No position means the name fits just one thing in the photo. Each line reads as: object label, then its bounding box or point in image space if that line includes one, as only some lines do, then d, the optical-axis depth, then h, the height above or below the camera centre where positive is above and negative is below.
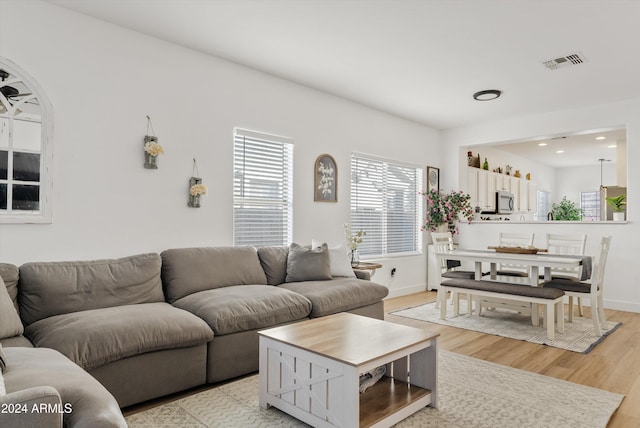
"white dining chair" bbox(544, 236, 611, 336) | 3.88 -0.68
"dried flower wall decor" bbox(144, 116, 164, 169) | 3.40 +0.57
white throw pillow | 4.25 -0.48
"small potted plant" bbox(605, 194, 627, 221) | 5.66 +0.23
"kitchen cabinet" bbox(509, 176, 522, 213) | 8.48 +0.60
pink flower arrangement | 6.52 +0.16
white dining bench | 3.73 -0.75
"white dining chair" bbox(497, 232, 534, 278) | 4.88 -0.32
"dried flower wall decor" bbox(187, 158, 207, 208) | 3.68 +0.25
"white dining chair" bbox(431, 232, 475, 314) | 4.73 -0.65
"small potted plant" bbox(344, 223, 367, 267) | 4.87 -0.30
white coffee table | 1.98 -0.85
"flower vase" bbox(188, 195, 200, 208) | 3.71 +0.14
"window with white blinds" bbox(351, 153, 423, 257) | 5.50 +0.19
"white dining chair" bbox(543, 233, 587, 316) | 4.49 -0.37
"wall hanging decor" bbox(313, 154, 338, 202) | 4.85 +0.47
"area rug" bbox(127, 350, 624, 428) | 2.22 -1.14
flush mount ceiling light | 4.85 +1.53
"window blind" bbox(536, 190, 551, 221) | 10.78 +0.40
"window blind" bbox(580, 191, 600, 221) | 10.91 +0.38
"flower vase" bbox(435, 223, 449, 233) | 6.60 -0.17
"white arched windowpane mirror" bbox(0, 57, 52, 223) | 2.77 +0.47
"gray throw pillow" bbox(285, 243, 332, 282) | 3.96 -0.47
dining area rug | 3.71 -1.15
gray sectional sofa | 1.61 -0.65
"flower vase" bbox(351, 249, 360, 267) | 4.78 -0.51
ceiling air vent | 3.79 +1.54
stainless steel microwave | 7.75 +0.31
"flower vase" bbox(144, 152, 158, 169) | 3.42 +0.47
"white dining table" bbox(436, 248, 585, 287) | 3.72 -0.41
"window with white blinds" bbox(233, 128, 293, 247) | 4.15 +0.30
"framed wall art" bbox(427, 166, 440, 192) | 6.66 +0.67
